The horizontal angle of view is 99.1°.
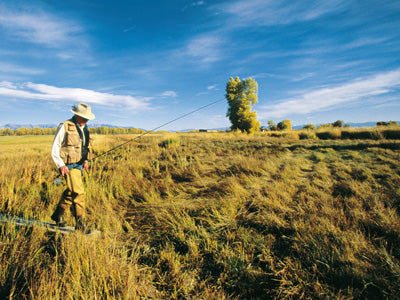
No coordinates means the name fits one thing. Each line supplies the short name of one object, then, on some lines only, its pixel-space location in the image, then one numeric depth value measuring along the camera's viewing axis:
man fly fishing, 2.81
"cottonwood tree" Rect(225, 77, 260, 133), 29.06
